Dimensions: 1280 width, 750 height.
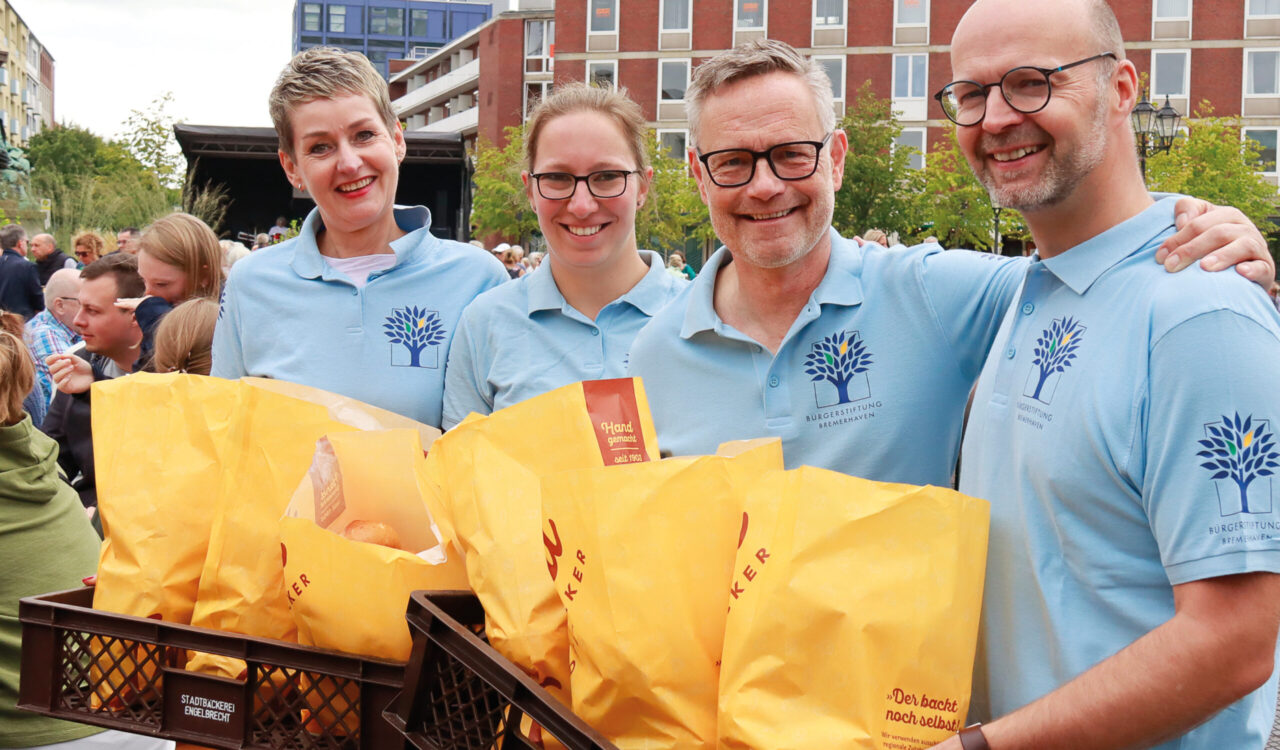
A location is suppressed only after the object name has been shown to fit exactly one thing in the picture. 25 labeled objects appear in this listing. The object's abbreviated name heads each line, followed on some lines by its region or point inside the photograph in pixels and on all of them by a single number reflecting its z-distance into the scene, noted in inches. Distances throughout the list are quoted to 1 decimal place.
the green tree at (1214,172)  1088.2
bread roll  73.8
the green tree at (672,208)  1378.0
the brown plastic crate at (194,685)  68.3
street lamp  591.8
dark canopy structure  628.7
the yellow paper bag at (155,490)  78.0
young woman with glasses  105.8
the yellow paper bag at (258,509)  76.2
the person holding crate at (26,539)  118.0
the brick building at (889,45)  1467.8
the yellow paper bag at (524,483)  63.2
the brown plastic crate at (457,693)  57.7
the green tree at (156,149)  1157.1
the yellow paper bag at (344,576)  68.2
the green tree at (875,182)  1247.5
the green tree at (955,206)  1213.1
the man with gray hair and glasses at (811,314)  85.0
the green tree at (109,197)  984.9
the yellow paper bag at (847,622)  53.9
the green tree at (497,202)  1584.6
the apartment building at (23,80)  2736.2
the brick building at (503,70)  2037.4
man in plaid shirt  260.4
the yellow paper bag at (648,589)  56.9
